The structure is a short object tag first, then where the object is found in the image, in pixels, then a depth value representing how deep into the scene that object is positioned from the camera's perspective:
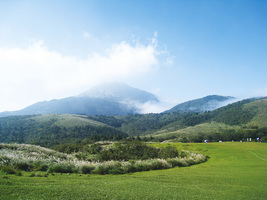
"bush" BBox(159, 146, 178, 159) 22.83
